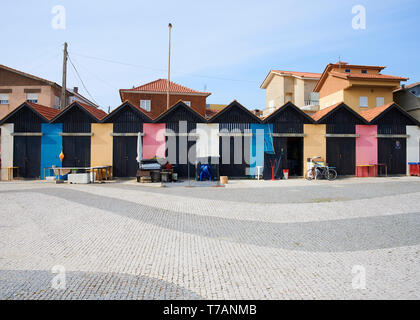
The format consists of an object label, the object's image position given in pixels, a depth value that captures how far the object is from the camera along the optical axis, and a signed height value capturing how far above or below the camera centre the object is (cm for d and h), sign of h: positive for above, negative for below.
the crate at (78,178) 1619 -101
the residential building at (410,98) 2948 +715
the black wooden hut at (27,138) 1886 +155
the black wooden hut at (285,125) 1955 +254
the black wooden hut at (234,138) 1917 +160
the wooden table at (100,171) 1684 -68
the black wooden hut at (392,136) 2025 +186
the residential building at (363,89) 2969 +797
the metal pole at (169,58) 2555 +953
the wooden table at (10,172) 1861 -80
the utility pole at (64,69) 2364 +781
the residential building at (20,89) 2866 +746
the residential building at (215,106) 5034 +1008
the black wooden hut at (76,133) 1902 +190
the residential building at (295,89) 3781 +1018
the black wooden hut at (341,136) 1986 +182
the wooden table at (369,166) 1974 -33
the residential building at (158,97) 3155 +738
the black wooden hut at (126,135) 1912 +178
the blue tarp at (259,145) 1925 +112
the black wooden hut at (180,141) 1909 +138
